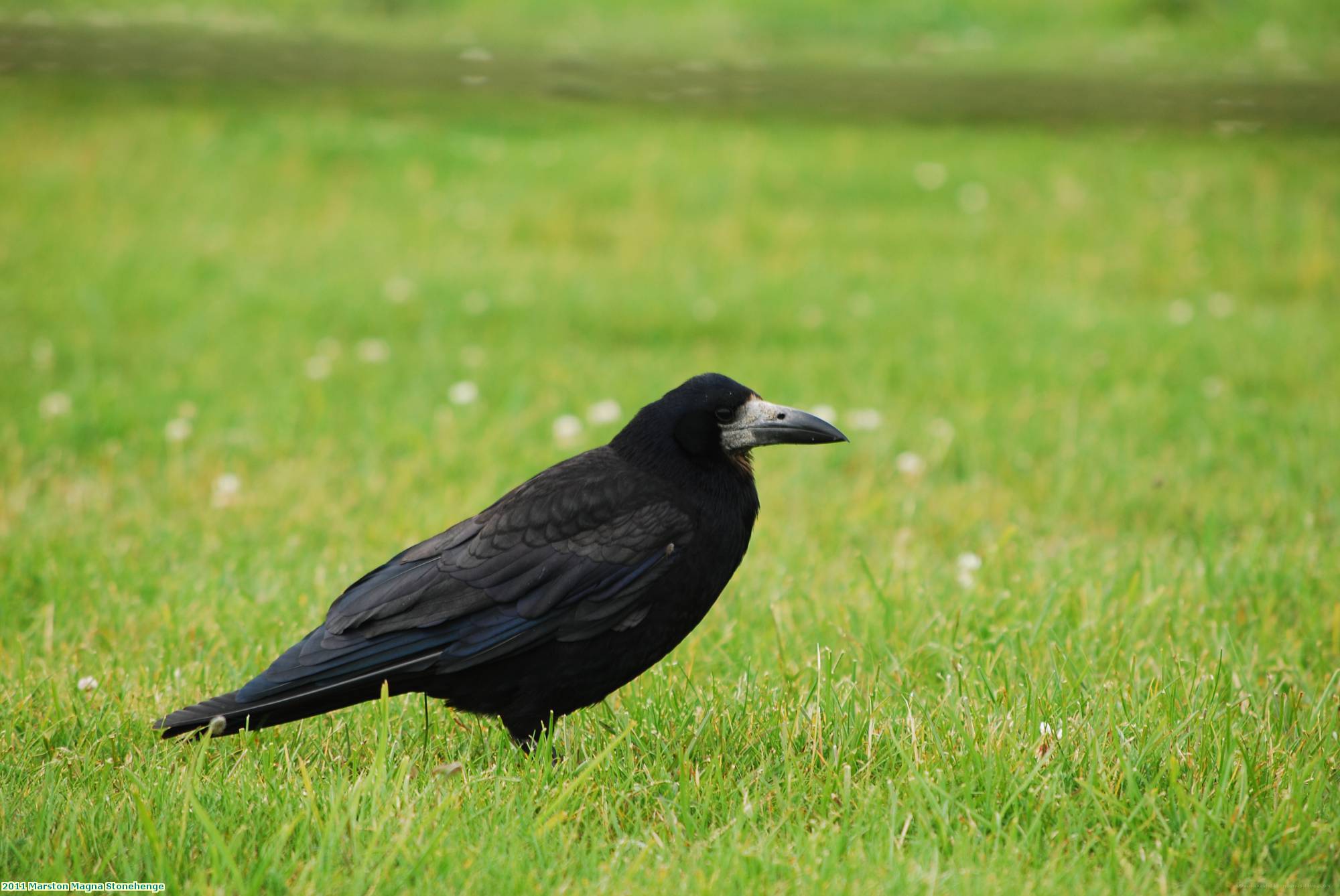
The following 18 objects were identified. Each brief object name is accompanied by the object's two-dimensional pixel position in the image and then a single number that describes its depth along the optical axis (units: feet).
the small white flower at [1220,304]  50.44
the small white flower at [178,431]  36.35
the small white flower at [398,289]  51.78
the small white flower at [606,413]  36.29
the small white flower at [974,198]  66.80
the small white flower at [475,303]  50.62
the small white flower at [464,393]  38.17
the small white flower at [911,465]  33.94
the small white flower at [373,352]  44.34
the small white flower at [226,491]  32.19
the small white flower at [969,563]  26.50
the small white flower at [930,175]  70.42
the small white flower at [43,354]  43.14
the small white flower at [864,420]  37.04
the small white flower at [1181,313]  48.94
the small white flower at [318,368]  42.47
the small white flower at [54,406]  37.93
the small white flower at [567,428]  34.09
